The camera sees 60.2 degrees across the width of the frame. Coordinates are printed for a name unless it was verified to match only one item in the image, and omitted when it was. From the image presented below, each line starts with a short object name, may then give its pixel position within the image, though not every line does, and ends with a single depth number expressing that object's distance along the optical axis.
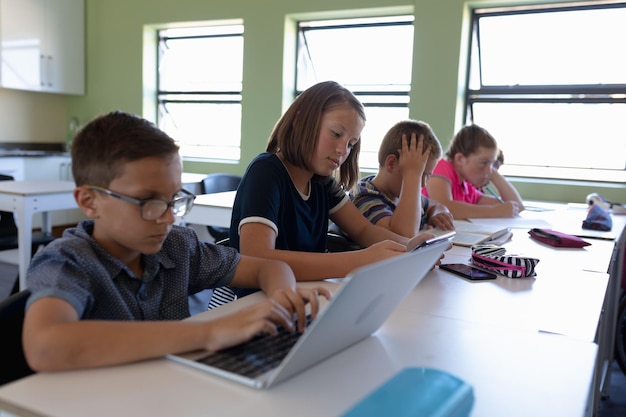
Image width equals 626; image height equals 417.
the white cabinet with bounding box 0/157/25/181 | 4.70
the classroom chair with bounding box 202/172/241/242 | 3.60
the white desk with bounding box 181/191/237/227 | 2.71
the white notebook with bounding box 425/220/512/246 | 1.81
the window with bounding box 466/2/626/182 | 3.81
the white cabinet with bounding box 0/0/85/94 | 4.92
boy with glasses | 0.69
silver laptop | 0.62
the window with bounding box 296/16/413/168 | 4.42
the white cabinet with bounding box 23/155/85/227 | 5.00
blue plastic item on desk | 0.54
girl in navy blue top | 1.24
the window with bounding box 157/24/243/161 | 5.11
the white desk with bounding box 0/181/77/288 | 3.09
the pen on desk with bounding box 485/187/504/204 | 3.08
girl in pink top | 2.58
